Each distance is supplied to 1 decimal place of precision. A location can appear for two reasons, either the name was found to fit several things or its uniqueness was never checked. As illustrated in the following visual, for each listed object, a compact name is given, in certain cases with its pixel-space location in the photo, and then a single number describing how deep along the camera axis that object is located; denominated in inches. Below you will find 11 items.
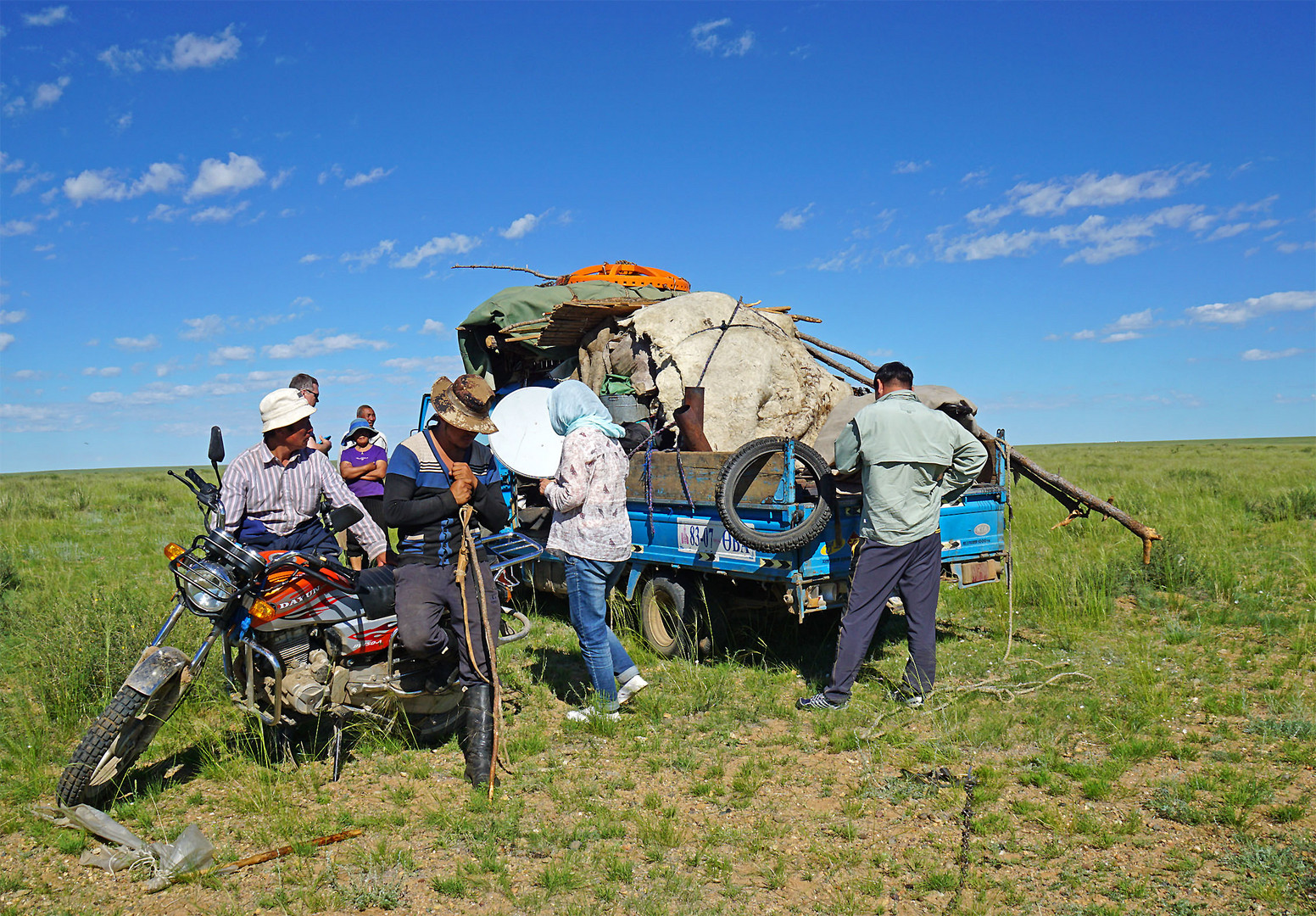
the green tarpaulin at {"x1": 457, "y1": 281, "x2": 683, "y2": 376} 328.5
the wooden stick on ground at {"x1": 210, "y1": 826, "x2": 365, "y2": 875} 146.6
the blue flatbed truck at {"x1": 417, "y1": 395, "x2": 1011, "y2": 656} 224.5
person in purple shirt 291.1
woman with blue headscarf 199.6
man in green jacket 210.7
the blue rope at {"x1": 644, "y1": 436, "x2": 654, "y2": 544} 261.1
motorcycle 155.6
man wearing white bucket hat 172.6
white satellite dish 294.7
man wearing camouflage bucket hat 173.6
